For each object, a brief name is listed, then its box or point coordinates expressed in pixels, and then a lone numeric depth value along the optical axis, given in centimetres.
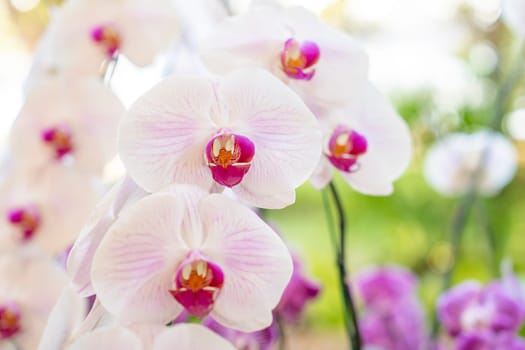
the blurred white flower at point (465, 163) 134
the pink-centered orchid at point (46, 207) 88
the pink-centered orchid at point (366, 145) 73
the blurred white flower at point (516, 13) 88
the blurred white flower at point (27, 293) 86
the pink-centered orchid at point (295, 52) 71
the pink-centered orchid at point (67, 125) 86
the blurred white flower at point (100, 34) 88
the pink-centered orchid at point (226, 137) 64
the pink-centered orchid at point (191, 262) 63
